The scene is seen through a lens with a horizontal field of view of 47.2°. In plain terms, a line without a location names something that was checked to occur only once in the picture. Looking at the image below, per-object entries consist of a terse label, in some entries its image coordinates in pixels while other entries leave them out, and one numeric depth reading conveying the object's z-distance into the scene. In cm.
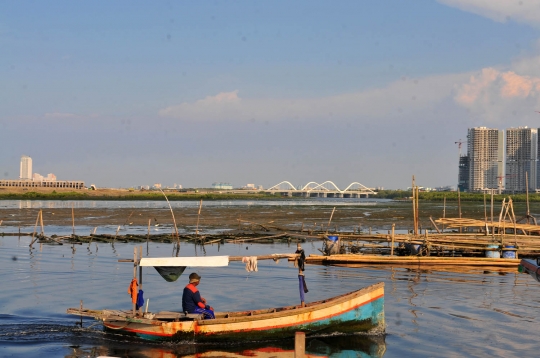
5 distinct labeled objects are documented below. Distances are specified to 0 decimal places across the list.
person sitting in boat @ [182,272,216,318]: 1581
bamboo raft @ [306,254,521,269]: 3017
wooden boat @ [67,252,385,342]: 1529
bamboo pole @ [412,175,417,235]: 3359
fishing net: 1628
